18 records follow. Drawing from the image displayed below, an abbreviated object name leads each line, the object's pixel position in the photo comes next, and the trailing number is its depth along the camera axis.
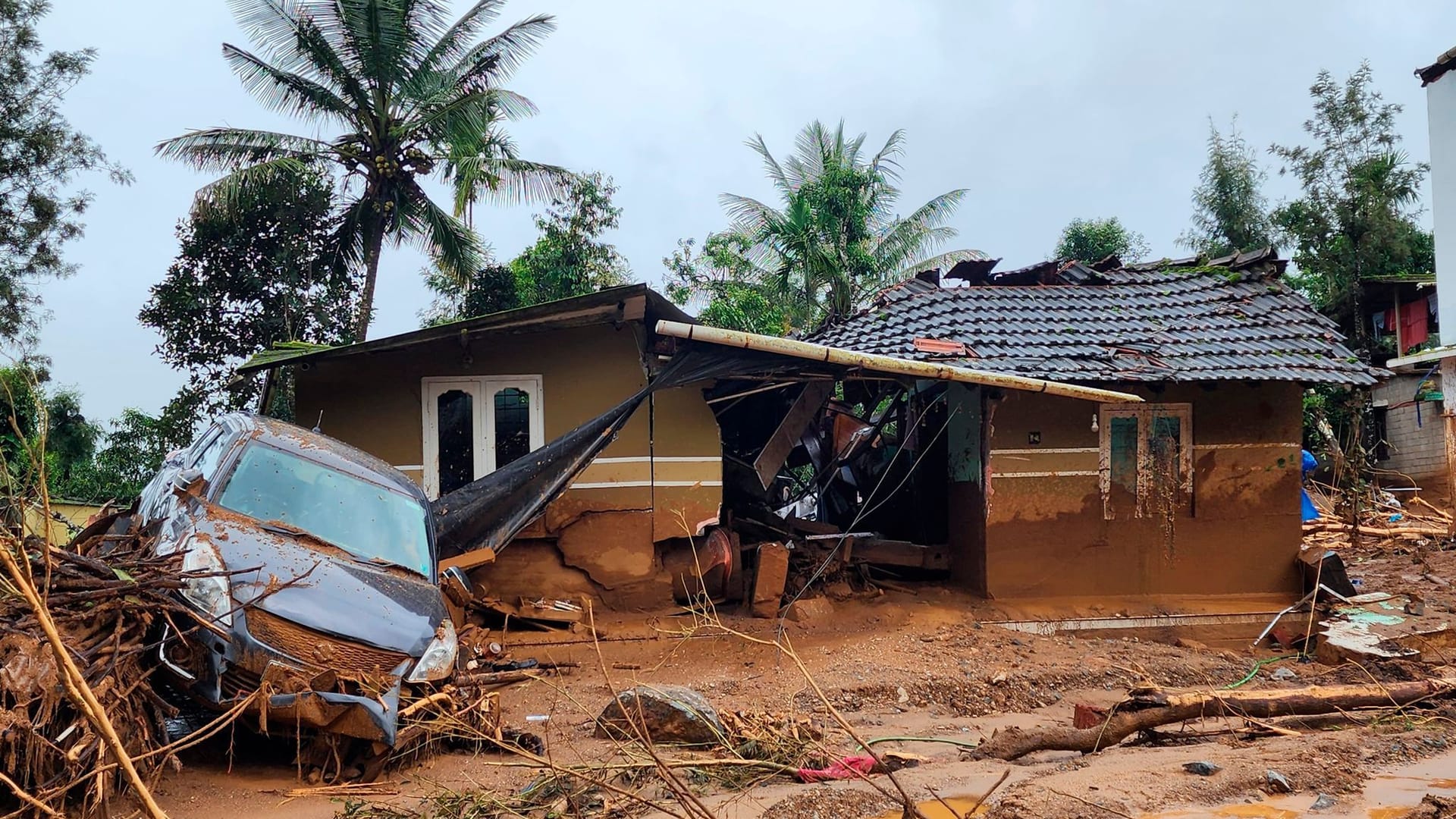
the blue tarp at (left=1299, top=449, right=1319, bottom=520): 15.80
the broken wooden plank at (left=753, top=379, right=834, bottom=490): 10.05
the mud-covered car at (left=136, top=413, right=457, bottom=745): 4.59
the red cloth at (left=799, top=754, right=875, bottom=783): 5.03
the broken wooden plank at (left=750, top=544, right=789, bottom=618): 9.71
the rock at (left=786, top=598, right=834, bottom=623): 9.72
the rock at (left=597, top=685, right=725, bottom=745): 5.67
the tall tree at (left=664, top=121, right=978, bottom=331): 21.41
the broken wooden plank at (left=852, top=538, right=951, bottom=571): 10.69
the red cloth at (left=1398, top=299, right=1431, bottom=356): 21.44
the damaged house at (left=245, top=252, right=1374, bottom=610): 9.43
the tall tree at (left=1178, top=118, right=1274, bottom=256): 25.39
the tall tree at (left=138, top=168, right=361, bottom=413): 15.39
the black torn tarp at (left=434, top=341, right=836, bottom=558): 8.71
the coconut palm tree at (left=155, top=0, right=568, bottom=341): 15.76
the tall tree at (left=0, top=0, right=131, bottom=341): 18.83
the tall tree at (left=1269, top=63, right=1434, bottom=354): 22.75
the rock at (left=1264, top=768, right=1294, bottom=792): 4.89
